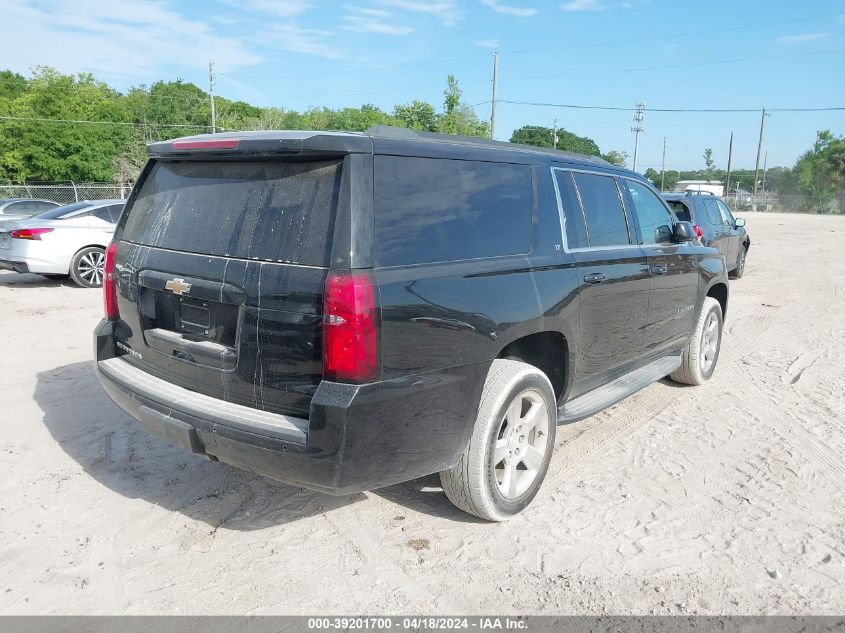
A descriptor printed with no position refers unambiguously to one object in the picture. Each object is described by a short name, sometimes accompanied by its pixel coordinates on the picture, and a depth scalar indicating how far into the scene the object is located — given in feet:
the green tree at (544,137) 327.67
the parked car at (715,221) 36.99
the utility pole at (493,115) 144.46
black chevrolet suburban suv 9.15
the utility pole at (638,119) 234.66
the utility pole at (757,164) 239.17
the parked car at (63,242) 35.73
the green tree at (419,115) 148.46
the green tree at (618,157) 351.91
